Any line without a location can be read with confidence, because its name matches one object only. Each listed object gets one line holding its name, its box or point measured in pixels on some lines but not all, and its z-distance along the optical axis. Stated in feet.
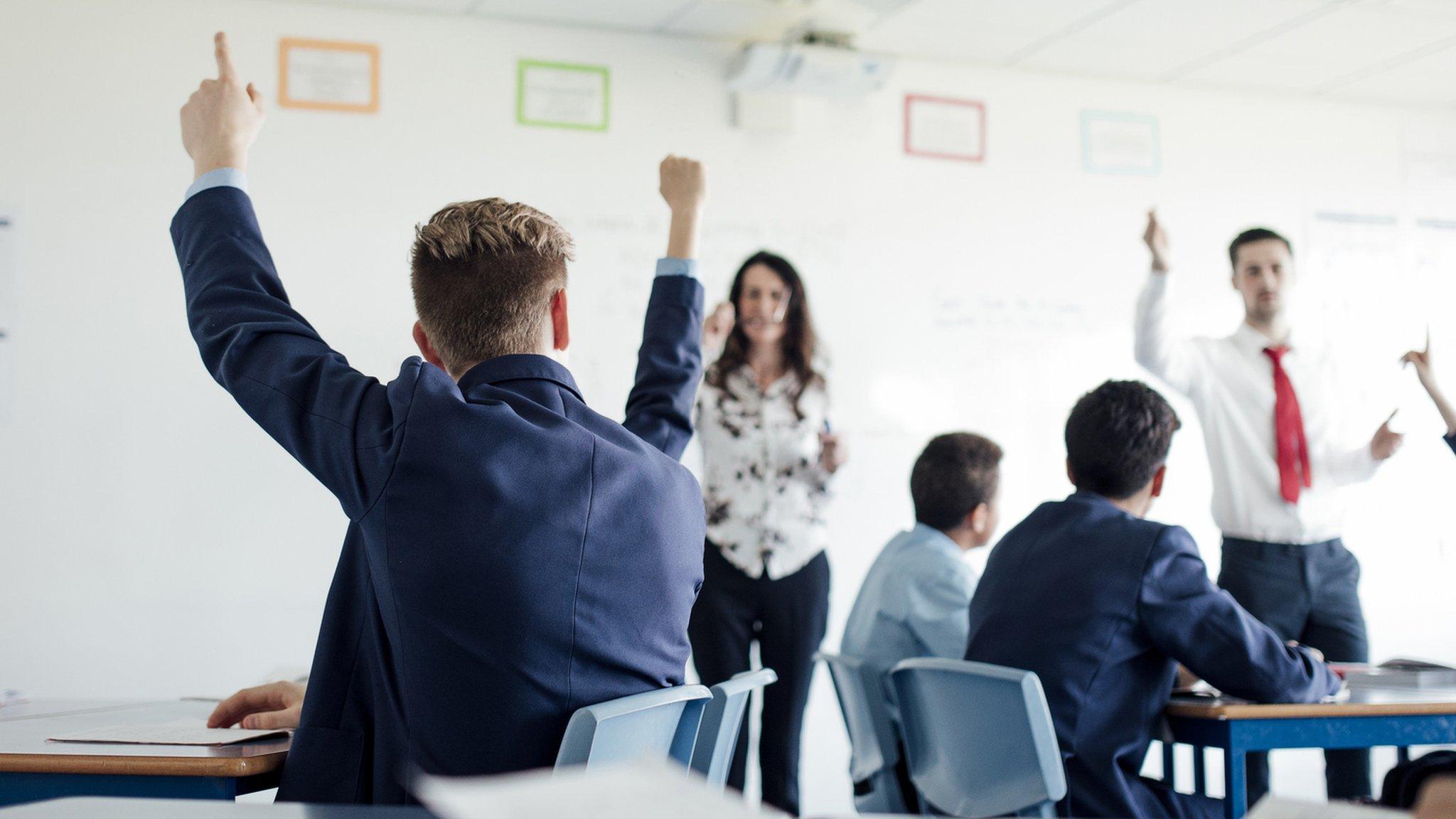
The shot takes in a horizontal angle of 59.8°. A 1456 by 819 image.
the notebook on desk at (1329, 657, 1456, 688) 7.14
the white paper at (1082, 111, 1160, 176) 15.35
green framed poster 13.20
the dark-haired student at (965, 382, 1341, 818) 6.33
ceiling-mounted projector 13.20
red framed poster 14.58
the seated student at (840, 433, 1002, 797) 7.95
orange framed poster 12.47
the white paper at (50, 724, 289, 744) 4.61
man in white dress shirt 10.27
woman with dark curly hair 10.81
